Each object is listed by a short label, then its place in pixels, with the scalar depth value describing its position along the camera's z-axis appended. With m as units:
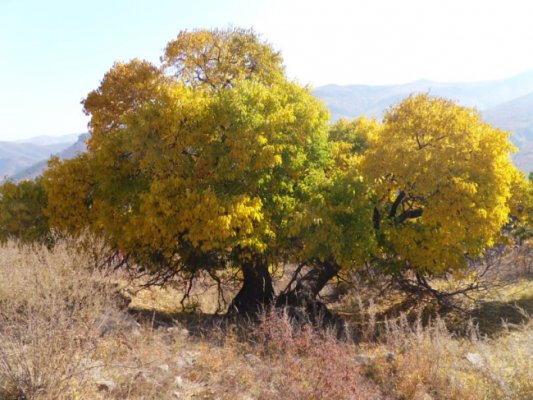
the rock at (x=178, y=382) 7.17
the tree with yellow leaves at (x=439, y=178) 12.79
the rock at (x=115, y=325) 9.17
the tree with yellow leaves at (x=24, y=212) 14.58
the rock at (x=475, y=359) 8.98
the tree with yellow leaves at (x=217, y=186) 12.21
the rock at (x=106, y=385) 6.48
